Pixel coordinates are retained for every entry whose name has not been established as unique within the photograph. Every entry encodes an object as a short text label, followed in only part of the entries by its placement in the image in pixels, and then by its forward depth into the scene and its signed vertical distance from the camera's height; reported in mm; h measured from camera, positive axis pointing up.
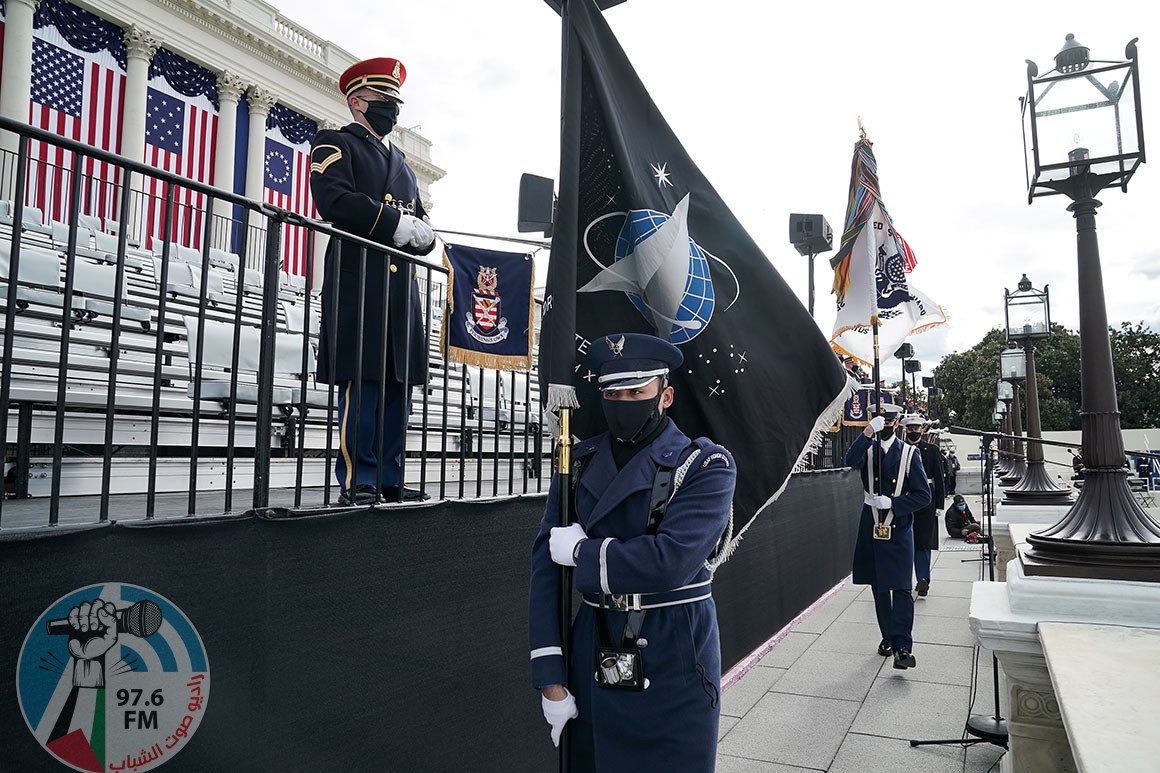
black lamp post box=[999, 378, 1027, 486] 12359 +58
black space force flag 2756 +530
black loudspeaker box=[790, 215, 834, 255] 10109 +2657
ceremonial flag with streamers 7508 +1537
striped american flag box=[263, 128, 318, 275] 23312 +8195
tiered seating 3602 +241
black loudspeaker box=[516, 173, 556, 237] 4809 +1442
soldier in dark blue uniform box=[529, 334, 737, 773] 2316 -508
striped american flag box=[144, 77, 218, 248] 20047 +8310
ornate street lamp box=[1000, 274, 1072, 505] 9664 +1333
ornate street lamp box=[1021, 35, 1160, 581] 3090 +340
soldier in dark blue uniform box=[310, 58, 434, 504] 3371 +669
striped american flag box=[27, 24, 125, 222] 17234 +8029
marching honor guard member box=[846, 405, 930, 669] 6469 -875
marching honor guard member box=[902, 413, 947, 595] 8875 -1217
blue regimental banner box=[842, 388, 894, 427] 10411 +287
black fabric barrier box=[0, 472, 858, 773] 2197 -751
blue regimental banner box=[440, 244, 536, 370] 3924 +649
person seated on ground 14852 -1891
